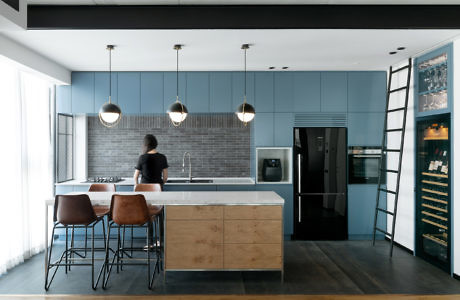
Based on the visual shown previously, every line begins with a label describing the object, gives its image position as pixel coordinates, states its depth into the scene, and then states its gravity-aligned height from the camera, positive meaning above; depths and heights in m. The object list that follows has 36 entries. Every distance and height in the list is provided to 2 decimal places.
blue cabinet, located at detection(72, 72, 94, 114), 5.79 +0.90
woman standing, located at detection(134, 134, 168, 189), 4.86 -0.24
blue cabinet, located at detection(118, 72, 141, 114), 5.81 +0.92
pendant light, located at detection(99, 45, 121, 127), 4.08 +0.40
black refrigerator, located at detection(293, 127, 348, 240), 5.64 -0.68
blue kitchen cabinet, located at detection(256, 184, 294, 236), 5.66 -0.96
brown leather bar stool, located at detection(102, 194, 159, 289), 3.63 -0.67
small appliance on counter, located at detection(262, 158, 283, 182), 5.69 -0.39
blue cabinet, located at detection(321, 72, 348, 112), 5.76 +0.97
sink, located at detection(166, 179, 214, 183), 5.78 -0.57
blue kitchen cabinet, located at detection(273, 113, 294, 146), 5.75 +0.32
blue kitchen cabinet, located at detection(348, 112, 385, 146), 5.73 +0.32
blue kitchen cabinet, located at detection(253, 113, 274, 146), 5.75 +0.30
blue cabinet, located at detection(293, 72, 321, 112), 5.77 +0.99
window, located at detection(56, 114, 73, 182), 5.71 -0.03
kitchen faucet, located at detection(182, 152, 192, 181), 6.30 -0.28
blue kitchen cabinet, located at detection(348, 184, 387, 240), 5.70 -1.05
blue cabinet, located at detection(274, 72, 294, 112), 5.77 +0.94
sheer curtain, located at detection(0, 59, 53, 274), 4.27 -0.21
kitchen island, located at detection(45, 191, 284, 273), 3.70 -0.97
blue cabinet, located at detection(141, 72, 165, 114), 5.81 +0.92
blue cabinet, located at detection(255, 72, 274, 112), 5.77 +0.94
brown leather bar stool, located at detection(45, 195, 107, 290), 3.62 -0.67
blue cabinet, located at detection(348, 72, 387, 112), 5.75 +0.90
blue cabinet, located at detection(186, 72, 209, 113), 5.81 +0.94
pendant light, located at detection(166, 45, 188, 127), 4.22 +0.43
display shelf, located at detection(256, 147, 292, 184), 5.74 -0.20
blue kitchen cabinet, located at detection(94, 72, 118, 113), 5.80 +0.98
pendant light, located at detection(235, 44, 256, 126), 4.23 +0.43
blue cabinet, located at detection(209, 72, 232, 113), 5.81 +0.94
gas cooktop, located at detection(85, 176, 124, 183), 5.64 -0.55
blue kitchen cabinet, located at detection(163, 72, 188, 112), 5.80 +1.00
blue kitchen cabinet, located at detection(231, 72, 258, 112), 5.80 +1.02
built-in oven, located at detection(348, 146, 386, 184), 5.72 -0.26
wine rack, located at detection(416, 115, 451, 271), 4.22 -0.56
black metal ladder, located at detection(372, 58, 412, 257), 4.84 +0.21
